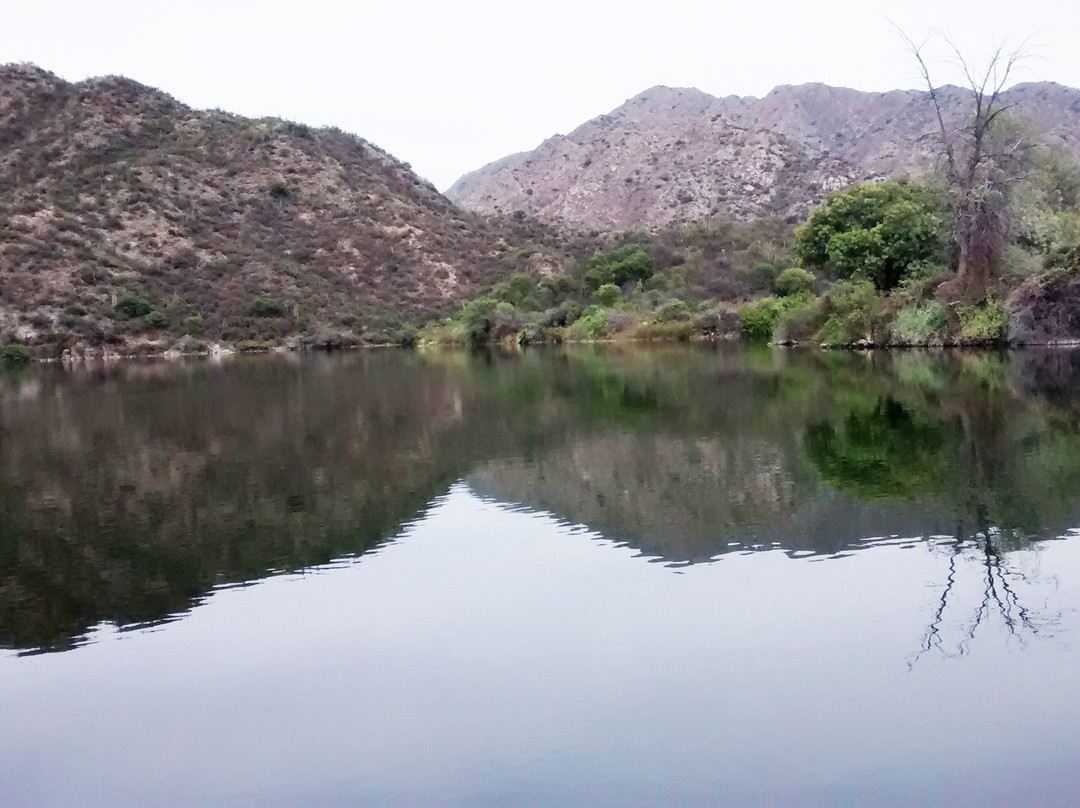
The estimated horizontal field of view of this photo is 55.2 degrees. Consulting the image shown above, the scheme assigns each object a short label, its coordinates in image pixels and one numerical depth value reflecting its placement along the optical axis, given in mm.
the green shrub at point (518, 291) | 79375
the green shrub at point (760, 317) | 58406
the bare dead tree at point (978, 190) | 36562
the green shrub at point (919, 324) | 38688
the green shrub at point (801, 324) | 46562
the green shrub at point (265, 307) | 76375
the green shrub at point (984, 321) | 37031
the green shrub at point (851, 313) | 41688
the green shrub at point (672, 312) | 65938
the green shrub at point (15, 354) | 66438
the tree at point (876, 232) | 43156
